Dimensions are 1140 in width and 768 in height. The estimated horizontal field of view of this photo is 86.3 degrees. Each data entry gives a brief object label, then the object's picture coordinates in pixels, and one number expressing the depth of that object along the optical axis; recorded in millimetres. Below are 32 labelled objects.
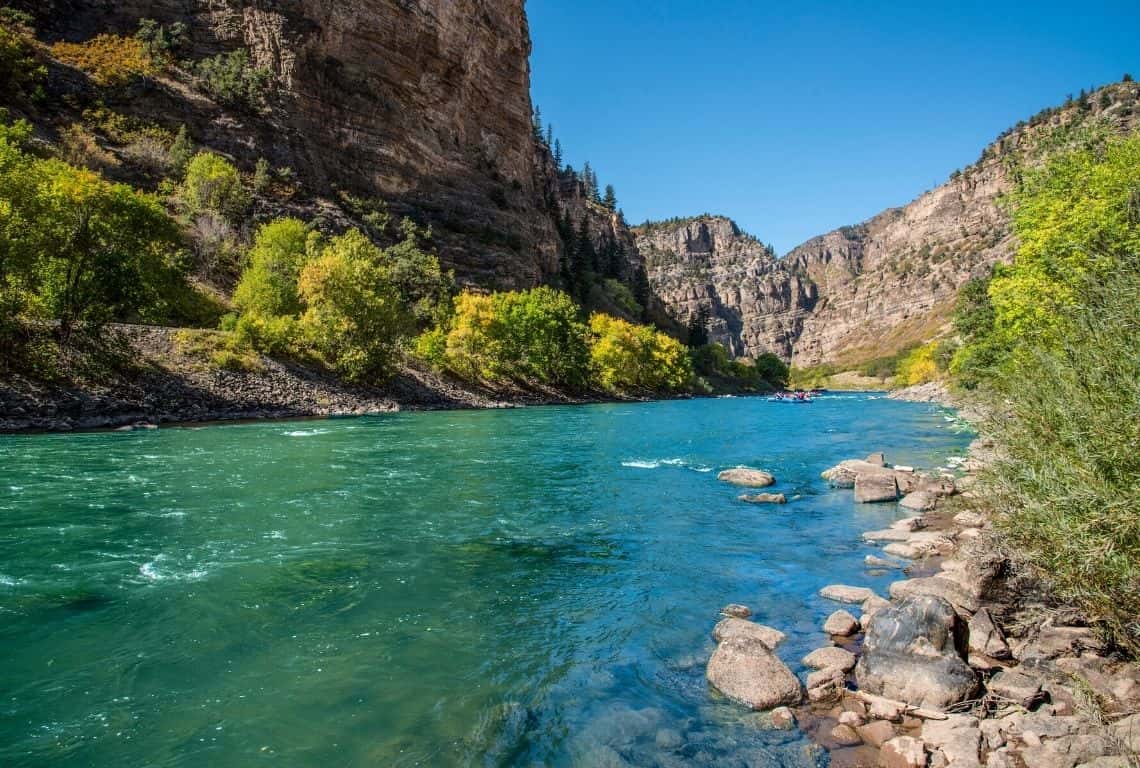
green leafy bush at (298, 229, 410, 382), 53000
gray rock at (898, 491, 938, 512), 18484
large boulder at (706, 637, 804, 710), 7938
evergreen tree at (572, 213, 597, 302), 120312
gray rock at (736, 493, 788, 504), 20031
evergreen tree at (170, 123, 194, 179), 65250
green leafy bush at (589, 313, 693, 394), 94312
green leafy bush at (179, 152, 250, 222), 63000
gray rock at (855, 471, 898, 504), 20109
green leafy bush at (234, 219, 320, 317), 55219
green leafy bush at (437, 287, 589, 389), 69500
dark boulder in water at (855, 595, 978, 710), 7699
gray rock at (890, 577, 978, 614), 9977
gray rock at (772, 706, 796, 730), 7421
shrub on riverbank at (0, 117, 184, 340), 32938
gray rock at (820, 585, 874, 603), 11406
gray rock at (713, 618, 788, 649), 9633
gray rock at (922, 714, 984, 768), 6352
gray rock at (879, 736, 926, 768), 6469
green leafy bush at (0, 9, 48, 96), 58994
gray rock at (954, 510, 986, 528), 15413
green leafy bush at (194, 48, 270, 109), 73750
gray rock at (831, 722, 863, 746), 7023
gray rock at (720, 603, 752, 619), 10886
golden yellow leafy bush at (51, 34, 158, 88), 67375
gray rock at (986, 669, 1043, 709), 7227
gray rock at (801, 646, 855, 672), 8609
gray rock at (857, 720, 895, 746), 7004
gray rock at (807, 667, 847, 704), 8023
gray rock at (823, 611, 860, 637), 9953
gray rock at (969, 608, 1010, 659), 8594
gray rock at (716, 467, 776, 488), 22905
